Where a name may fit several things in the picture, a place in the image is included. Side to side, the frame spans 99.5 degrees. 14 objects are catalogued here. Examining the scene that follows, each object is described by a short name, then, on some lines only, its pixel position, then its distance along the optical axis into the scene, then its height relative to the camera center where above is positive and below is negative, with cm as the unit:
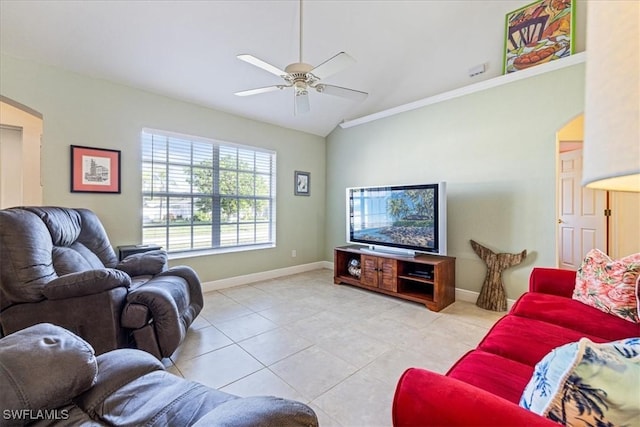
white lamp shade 25 +13
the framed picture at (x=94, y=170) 289 +43
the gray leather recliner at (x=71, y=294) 174 -60
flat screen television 319 -9
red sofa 73 -65
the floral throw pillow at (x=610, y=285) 167 -48
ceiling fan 200 +108
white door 377 -6
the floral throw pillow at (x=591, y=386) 61 -42
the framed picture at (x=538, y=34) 278 +193
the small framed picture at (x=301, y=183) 486 +50
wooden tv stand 314 -82
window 346 +23
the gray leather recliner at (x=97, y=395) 75 -59
